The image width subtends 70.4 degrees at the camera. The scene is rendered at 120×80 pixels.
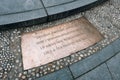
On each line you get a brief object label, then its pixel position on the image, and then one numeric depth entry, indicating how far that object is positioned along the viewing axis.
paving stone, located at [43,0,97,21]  1.37
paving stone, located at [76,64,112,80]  1.15
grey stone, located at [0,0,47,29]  1.25
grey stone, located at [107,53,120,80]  1.19
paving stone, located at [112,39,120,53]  1.31
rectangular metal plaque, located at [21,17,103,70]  1.18
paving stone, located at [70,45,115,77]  1.15
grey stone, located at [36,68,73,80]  1.09
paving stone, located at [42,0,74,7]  1.41
